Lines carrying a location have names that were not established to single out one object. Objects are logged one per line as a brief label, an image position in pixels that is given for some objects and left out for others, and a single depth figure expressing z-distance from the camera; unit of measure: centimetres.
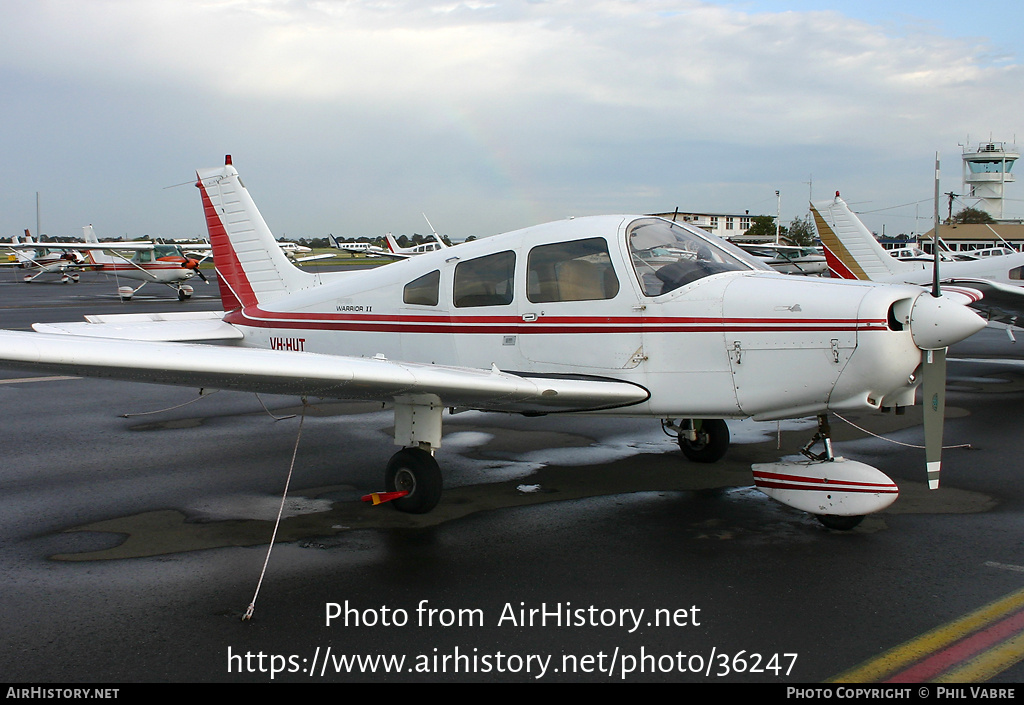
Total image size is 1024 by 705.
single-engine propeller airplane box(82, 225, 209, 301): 3619
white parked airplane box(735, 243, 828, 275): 2975
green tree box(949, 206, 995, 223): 8962
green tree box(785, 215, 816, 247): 9116
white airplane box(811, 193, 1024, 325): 1579
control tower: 8644
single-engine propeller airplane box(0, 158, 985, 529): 452
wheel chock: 551
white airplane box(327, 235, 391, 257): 4066
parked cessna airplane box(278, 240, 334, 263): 6145
